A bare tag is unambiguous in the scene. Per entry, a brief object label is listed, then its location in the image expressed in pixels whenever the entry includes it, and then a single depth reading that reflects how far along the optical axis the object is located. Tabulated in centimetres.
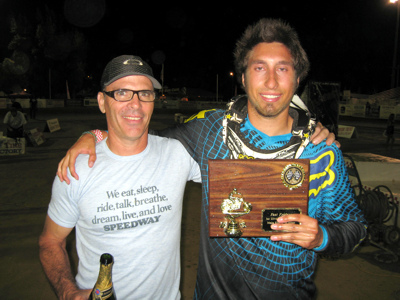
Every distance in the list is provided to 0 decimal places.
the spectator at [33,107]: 2690
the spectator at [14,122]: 1306
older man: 205
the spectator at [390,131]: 1630
